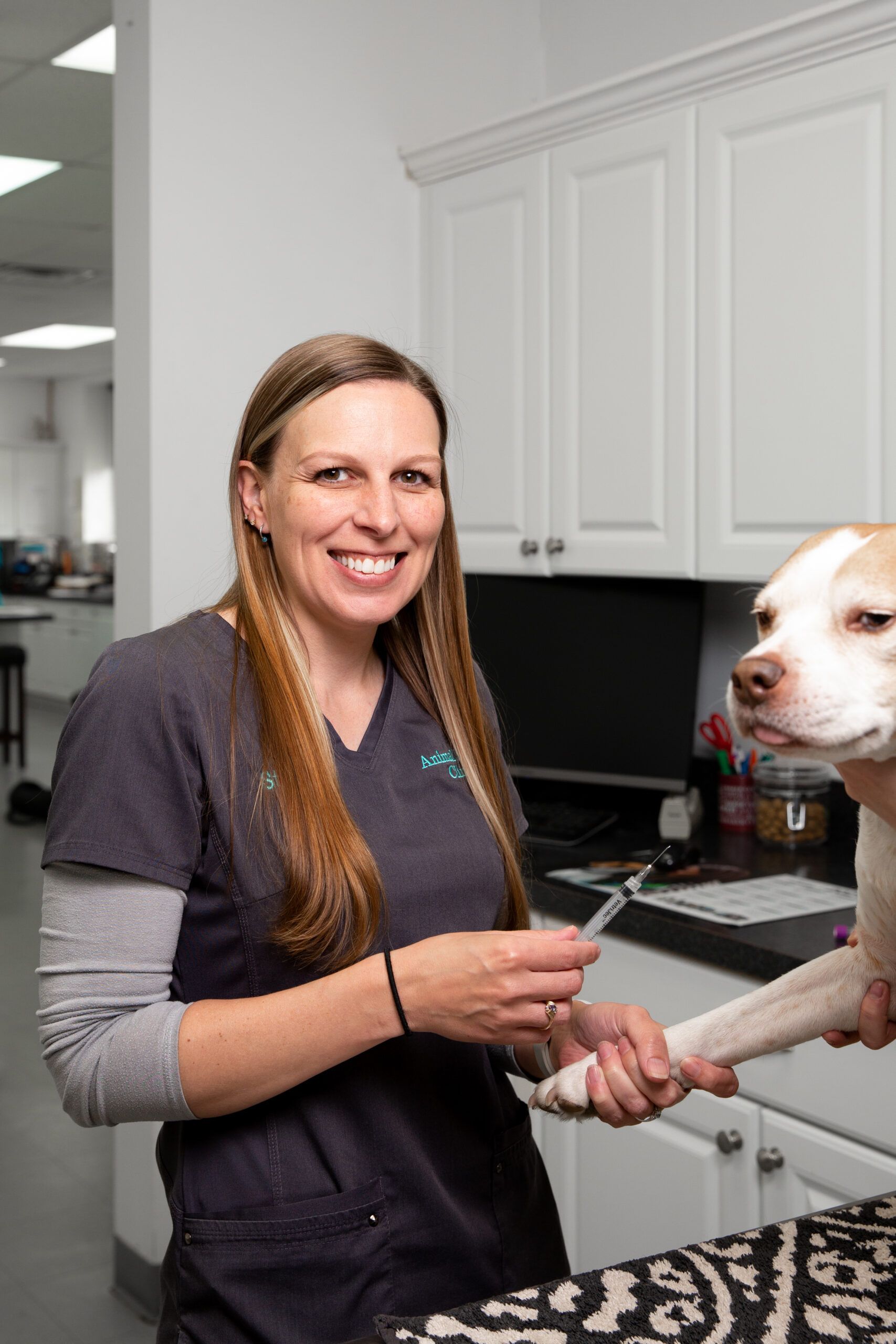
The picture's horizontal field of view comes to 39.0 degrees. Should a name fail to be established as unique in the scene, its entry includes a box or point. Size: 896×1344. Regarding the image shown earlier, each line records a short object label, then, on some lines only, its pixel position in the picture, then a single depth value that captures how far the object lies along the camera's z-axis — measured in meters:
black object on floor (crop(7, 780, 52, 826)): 6.72
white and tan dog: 0.81
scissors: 2.64
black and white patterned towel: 0.81
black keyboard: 2.56
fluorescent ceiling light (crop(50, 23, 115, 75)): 3.47
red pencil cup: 2.60
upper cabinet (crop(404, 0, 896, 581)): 2.07
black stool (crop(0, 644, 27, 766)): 8.70
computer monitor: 2.67
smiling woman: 1.04
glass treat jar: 2.47
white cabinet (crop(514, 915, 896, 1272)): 1.77
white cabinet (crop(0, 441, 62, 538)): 12.12
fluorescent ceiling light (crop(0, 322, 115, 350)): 9.17
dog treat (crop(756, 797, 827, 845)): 2.48
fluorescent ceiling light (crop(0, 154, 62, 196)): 4.93
